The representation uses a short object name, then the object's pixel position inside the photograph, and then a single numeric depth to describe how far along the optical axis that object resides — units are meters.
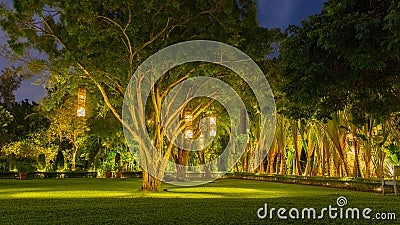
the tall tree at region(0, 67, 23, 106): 49.34
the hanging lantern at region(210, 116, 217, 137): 24.78
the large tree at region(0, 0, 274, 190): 16.81
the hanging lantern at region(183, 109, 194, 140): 21.08
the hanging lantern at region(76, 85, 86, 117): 17.50
